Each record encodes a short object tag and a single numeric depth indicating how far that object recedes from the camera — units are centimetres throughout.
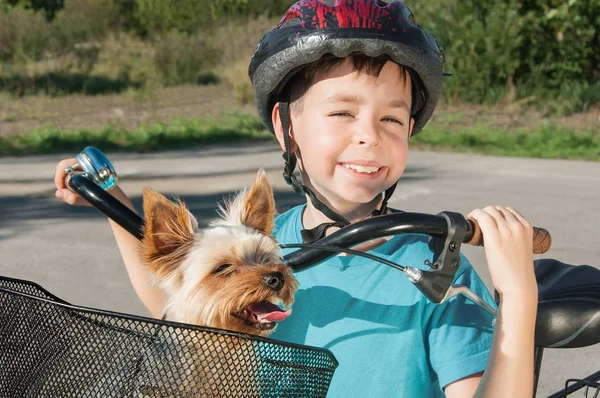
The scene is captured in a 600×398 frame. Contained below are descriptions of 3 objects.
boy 174
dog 179
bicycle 145
